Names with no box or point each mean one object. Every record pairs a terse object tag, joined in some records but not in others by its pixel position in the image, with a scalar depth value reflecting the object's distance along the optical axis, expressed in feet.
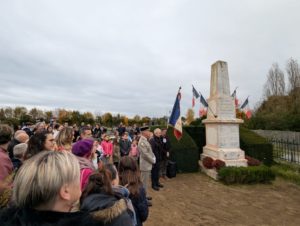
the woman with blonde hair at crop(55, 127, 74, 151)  8.93
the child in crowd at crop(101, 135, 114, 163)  23.21
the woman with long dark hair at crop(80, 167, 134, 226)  3.80
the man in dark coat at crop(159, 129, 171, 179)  22.19
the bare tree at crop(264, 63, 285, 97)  95.30
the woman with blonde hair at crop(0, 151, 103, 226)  3.11
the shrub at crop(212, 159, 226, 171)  22.77
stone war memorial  24.05
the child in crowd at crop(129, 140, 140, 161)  24.75
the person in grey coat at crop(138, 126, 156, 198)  16.74
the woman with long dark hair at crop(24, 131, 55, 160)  7.89
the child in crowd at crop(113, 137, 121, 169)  24.45
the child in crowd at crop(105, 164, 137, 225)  4.93
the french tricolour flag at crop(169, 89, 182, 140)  23.90
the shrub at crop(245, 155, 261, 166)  23.93
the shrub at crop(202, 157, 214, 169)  24.17
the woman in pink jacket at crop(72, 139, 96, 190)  6.95
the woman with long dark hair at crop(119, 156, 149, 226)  7.31
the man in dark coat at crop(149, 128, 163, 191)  19.95
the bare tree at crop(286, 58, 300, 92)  85.93
